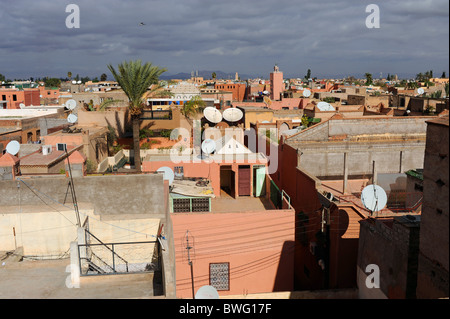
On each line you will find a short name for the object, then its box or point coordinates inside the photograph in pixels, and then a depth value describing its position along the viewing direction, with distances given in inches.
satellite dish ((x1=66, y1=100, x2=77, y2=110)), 1408.7
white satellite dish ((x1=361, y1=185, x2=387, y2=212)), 496.1
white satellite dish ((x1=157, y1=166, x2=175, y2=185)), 637.3
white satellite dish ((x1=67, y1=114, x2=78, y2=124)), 1130.4
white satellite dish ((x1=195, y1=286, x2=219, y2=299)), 383.6
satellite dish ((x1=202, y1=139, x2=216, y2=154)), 759.1
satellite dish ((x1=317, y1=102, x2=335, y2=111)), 1229.7
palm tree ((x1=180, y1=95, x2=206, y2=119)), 1196.6
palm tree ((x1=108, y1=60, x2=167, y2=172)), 842.8
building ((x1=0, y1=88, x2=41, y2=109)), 2214.0
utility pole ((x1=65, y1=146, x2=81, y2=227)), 484.4
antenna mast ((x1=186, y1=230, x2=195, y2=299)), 612.4
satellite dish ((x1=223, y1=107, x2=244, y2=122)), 1219.2
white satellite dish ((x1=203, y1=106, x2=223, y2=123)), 1131.9
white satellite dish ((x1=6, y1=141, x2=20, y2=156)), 788.2
